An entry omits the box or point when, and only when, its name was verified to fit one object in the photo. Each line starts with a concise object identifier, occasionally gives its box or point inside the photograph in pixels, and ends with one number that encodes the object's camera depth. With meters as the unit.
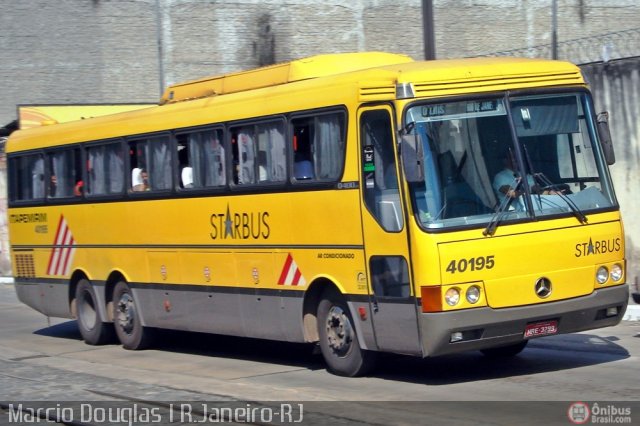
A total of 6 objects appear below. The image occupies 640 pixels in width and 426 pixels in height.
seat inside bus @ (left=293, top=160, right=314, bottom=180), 11.80
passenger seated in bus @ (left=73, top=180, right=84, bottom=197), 16.47
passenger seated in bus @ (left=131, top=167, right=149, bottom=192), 14.91
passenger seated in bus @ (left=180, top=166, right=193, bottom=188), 13.88
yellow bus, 10.27
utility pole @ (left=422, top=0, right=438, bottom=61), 16.80
